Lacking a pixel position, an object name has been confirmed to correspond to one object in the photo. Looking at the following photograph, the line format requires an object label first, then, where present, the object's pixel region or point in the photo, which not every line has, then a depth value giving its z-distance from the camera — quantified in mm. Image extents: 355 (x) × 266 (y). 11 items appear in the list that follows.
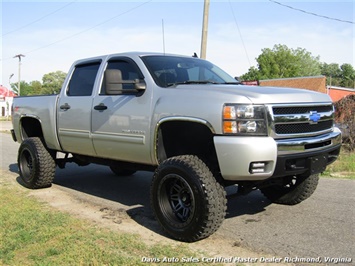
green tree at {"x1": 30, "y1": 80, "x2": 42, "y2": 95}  94550
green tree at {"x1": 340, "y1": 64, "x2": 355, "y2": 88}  94325
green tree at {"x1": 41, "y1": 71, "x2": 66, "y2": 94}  103475
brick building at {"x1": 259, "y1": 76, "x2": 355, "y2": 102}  39000
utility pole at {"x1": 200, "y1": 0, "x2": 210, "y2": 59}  13280
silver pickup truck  3697
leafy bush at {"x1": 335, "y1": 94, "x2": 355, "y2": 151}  10336
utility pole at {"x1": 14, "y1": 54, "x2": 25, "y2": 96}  56031
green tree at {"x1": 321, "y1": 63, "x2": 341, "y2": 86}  116844
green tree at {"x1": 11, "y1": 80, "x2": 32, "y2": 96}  103712
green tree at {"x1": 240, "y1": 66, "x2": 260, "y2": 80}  58716
